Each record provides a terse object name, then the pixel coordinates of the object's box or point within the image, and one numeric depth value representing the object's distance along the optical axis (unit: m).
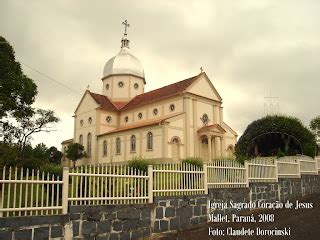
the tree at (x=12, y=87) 23.11
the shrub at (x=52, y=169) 10.45
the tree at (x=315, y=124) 54.58
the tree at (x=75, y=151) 42.12
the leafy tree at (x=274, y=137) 35.31
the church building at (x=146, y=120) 34.28
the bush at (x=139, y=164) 13.33
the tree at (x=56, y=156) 50.25
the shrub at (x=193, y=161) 15.42
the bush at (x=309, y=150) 27.92
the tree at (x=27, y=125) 26.08
